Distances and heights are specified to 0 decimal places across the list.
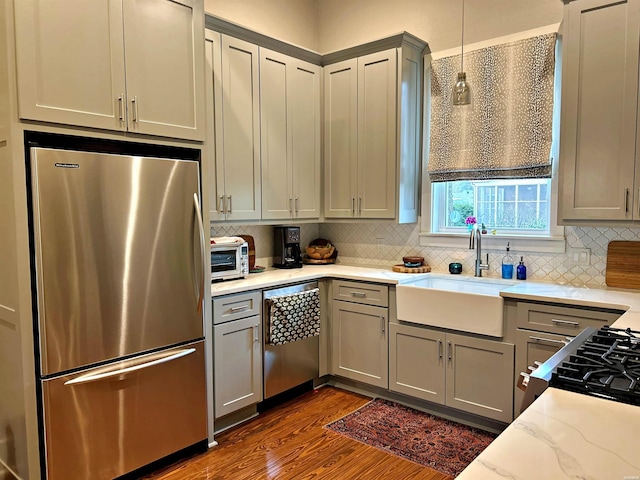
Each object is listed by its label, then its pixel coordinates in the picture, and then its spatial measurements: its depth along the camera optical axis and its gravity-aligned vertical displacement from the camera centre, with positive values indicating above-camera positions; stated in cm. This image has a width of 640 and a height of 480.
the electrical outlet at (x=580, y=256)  310 -30
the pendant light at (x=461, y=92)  283 +71
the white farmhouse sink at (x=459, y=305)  285 -58
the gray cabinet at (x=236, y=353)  294 -88
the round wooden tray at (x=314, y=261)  417 -42
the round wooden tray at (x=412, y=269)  365 -44
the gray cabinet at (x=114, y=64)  208 +72
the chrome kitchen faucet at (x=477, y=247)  343 -26
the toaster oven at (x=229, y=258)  318 -31
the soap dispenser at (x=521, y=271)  330 -41
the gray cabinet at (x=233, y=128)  320 +59
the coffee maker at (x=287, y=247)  391 -28
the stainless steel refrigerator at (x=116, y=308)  216 -47
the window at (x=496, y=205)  337 +4
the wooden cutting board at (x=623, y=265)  290 -33
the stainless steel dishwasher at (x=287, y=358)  324 -103
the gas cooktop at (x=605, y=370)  125 -46
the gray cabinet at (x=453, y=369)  287 -100
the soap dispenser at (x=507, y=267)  335 -39
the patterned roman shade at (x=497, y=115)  316 +67
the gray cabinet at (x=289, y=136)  358 +59
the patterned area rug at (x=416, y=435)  272 -138
